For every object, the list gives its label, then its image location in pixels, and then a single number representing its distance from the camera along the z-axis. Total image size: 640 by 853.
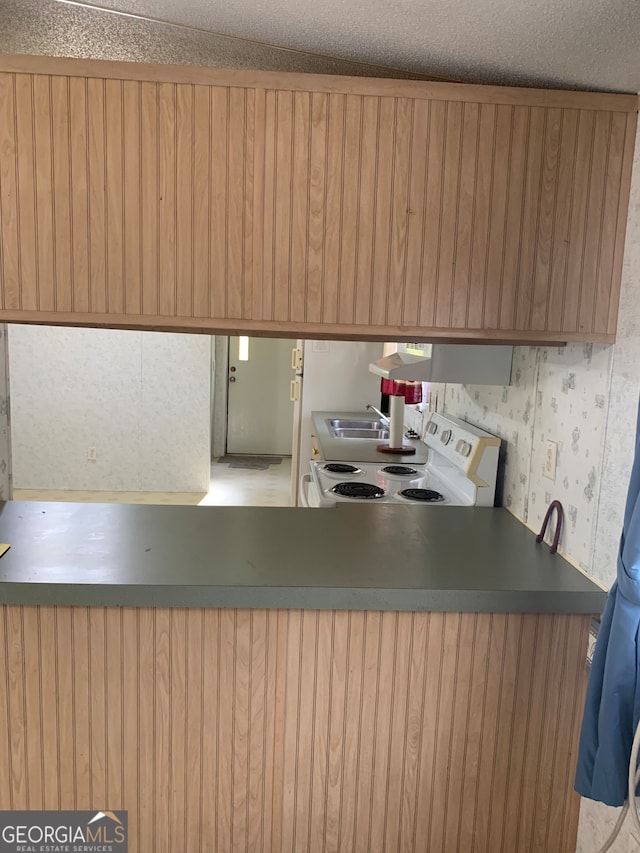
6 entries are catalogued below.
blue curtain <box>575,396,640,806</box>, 1.29
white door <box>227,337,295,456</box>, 7.45
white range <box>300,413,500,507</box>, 2.35
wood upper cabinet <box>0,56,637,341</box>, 1.63
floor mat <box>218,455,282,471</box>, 7.15
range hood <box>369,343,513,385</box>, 2.32
